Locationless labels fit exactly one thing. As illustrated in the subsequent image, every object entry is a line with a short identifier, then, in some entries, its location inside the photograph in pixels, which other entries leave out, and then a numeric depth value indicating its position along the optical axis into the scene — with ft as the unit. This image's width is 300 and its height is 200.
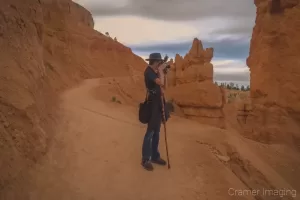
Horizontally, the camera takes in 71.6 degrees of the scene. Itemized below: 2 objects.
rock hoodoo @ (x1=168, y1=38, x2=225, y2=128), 24.50
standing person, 11.73
